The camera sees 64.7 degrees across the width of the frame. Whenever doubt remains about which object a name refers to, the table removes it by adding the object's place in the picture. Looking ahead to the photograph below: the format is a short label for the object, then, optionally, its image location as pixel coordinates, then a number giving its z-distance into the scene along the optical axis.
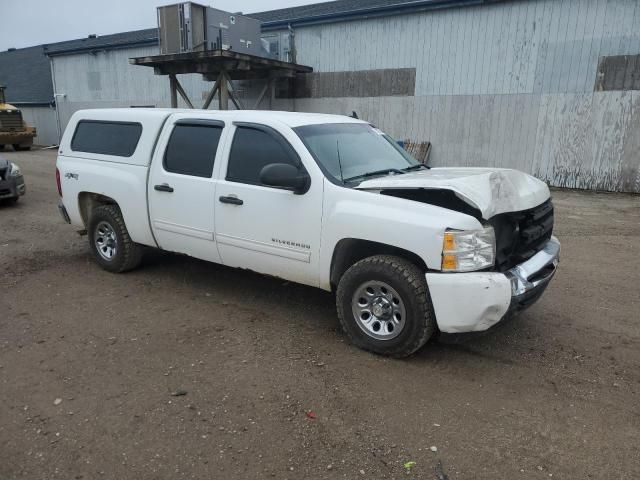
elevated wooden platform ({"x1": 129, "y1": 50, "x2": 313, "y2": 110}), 14.77
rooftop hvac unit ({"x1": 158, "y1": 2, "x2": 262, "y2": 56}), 14.62
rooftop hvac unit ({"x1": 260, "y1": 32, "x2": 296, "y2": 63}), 17.09
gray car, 9.68
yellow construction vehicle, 21.80
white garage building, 12.23
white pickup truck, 3.58
